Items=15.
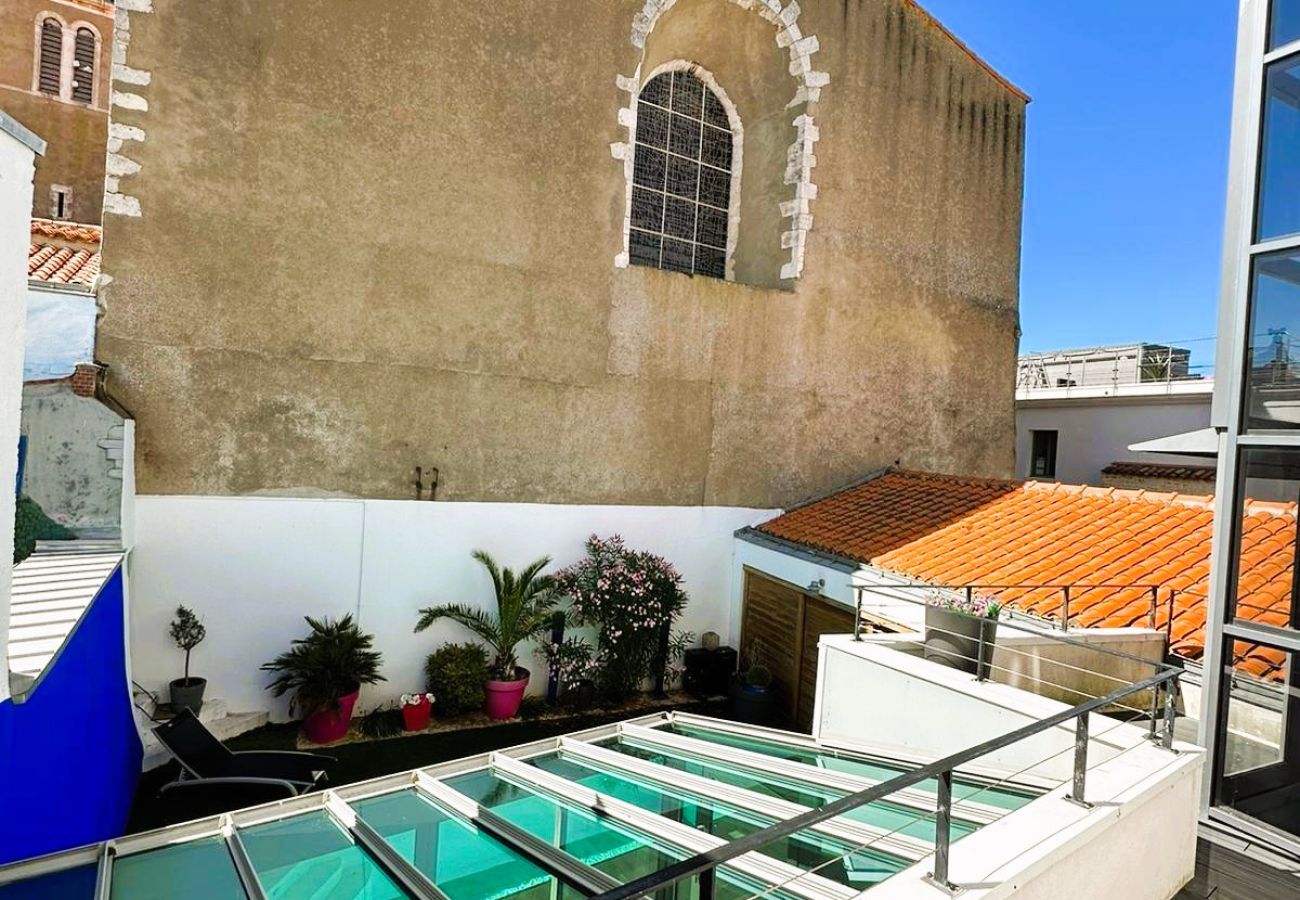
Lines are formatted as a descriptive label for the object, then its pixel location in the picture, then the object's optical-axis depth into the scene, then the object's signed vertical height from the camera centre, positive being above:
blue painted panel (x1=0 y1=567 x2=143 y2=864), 3.26 -1.89
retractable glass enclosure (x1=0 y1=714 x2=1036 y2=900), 3.08 -1.96
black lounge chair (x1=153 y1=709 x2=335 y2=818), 6.49 -3.16
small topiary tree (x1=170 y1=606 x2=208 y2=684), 7.82 -2.33
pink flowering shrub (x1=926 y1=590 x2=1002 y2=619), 5.26 -1.06
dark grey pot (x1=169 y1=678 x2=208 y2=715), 7.73 -2.95
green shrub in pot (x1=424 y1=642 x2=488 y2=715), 8.95 -3.02
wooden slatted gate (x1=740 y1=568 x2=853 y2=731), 9.32 -2.45
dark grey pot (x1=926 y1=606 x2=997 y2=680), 5.16 -1.26
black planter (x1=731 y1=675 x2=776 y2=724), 9.54 -3.30
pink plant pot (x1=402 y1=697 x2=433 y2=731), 8.66 -3.37
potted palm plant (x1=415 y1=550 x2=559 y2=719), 9.16 -2.41
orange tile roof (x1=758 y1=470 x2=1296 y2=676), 4.23 -0.84
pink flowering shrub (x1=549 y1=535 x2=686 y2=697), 9.62 -2.22
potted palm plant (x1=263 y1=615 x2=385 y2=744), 8.06 -2.81
